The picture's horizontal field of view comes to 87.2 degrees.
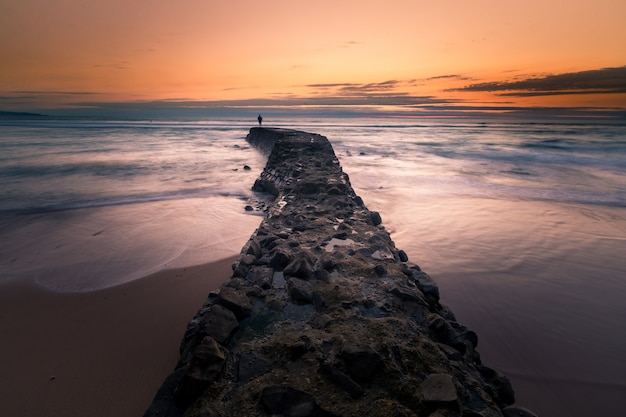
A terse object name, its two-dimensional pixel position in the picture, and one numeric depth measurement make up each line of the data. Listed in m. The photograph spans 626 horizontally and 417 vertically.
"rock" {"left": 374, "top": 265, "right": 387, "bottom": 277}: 4.01
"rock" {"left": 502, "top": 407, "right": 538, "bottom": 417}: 2.40
